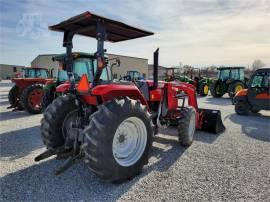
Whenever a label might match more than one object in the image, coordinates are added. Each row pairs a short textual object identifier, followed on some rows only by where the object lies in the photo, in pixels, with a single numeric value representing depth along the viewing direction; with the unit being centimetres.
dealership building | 3859
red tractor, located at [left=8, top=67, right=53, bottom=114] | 815
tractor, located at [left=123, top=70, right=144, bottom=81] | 2055
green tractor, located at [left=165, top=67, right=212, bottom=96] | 1603
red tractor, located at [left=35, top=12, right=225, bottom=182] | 273
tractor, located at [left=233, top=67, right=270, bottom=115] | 809
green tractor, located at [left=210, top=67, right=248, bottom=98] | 1501
